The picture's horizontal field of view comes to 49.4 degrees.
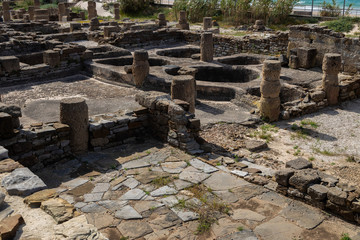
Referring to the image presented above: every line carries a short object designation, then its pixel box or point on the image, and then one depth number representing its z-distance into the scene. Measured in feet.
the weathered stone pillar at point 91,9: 116.82
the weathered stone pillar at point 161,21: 92.20
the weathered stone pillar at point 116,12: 123.03
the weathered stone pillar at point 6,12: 110.11
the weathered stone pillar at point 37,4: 129.14
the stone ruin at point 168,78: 25.98
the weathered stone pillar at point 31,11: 113.50
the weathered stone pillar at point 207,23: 87.89
